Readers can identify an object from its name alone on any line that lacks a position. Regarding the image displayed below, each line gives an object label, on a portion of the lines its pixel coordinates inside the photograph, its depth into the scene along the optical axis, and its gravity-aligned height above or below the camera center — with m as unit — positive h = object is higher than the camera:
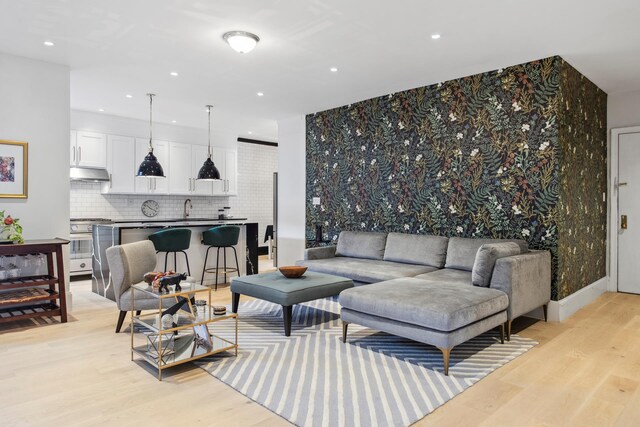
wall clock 7.97 +0.03
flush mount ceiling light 3.71 +1.50
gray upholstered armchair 3.68 -0.61
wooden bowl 4.25 -0.61
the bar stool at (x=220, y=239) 5.86 -0.41
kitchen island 5.24 -0.55
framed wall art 4.25 +0.40
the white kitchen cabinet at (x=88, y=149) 6.87 +0.99
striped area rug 2.42 -1.12
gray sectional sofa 3.04 -0.65
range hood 6.72 +0.56
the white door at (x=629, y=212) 5.43 +0.03
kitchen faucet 8.55 +0.06
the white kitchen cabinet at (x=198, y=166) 8.38 +0.88
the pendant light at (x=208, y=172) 7.16 +0.64
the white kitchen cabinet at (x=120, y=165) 7.27 +0.78
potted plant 4.06 -0.20
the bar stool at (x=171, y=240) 5.19 -0.38
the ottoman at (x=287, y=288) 3.77 -0.72
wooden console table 3.99 -0.83
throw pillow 3.69 -0.43
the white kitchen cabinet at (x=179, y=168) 8.07 +0.80
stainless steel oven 6.53 -0.60
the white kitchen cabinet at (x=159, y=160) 7.62 +0.84
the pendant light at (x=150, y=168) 6.40 +0.64
